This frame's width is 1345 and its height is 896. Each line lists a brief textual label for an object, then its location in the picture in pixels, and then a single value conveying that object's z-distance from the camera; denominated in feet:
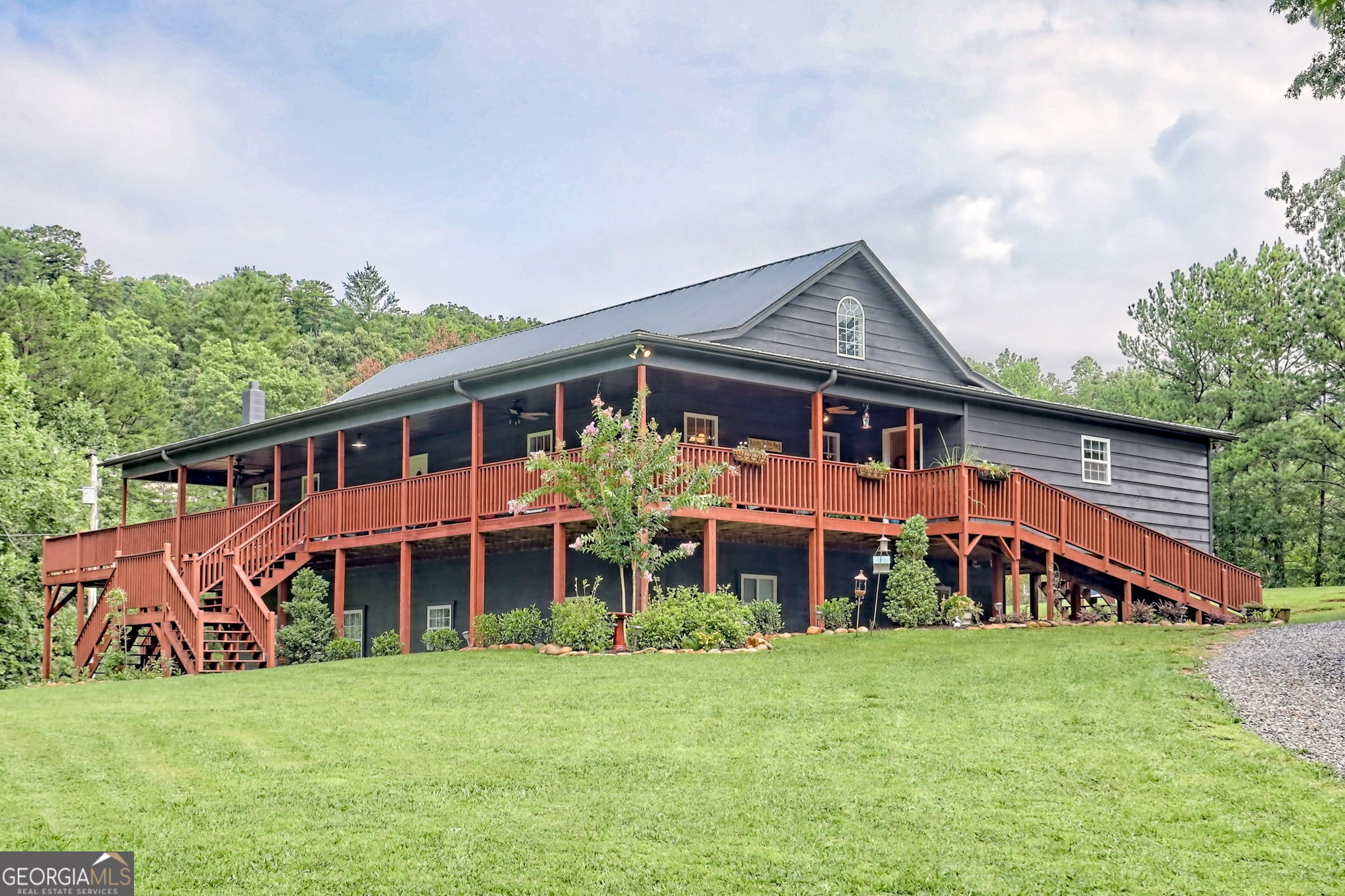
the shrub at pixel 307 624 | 78.28
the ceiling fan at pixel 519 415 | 81.61
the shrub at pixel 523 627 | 68.08
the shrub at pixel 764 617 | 68.64
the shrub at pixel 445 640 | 72.38
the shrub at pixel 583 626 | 62.54
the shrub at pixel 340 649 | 77.77
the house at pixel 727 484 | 72.64
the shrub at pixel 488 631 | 69.36
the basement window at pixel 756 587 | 78.33
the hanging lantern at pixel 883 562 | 72.02
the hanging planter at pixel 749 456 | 68.80
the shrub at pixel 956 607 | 70.03
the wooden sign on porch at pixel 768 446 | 81.51
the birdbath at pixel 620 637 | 61.62
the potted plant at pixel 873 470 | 75.20
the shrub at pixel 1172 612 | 77.41
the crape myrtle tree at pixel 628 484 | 62.95
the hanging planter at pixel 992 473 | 74.33
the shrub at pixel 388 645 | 75.46
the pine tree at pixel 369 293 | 330.54
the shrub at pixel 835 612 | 69.56
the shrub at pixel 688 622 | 61.67
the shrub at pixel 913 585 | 70.64
